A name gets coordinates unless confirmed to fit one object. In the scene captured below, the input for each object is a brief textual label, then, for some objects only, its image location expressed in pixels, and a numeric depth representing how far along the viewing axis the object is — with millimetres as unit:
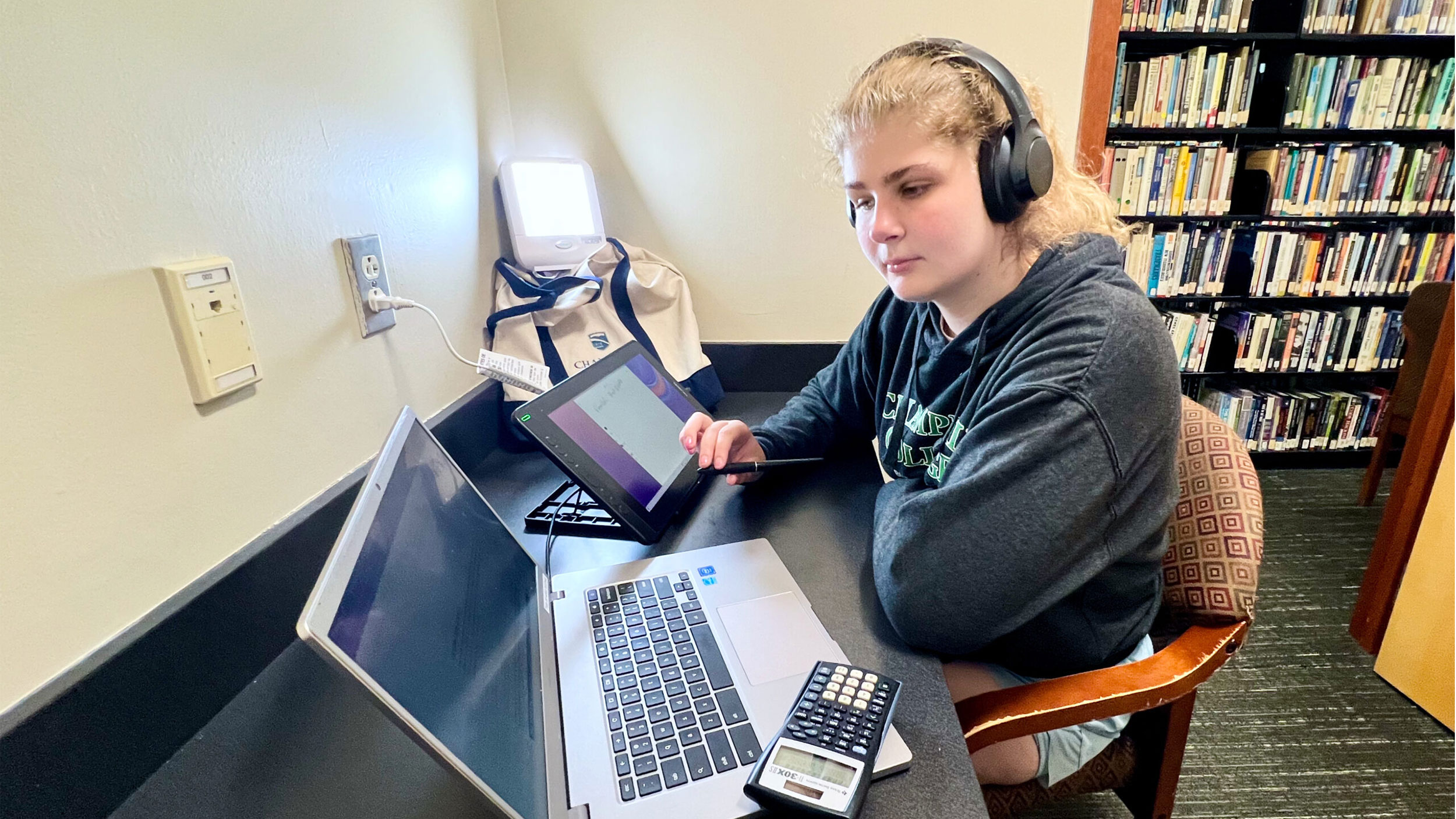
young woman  614
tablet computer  739
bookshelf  2182
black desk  464
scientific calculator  440
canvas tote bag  1189
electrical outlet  783
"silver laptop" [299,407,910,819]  393
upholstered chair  638
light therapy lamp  1216
